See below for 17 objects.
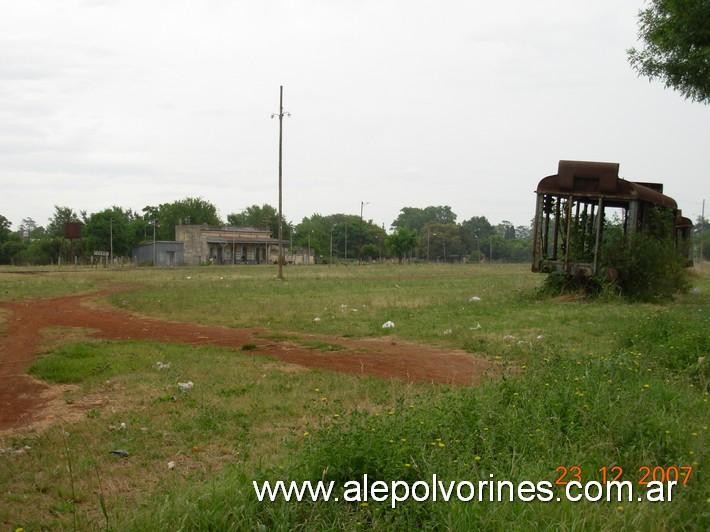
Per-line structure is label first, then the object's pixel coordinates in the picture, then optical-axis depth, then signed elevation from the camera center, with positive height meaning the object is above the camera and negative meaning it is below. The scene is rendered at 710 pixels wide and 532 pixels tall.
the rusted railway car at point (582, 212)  18.94 +0.82
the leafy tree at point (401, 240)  82.75 -0.99
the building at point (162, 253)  74.56 -3.34
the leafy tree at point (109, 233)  77.44 -1.19
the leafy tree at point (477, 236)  110.47 -0.10
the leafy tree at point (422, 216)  159.12 +4.39
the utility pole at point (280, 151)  36.19 +4.30
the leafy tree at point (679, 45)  16.19 +5.27
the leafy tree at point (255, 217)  114.99 +2.02
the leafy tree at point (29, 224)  135.88 -0.84
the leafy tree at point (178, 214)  101.00 +1.74
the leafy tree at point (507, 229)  166.62 +1.81
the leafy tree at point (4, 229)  73.38 -1.09
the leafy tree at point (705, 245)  91.25 -0.33
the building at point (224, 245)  79.62 -2.31
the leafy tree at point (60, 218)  90.51 +0.50
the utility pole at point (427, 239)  103.06 -0.88
